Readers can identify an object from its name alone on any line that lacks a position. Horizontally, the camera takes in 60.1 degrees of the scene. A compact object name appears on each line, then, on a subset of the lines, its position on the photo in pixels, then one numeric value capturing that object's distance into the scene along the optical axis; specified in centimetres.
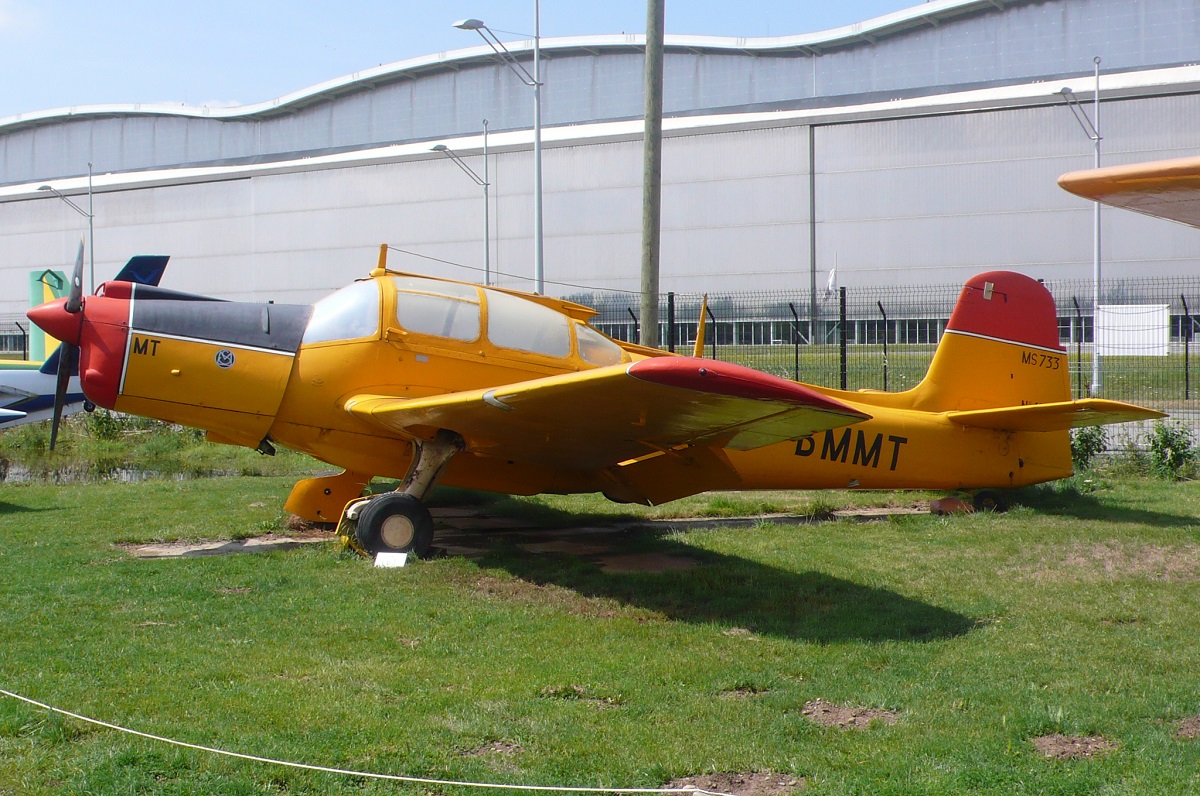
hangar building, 4141
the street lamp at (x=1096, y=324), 1906
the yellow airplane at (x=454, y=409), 790
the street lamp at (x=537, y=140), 2138
